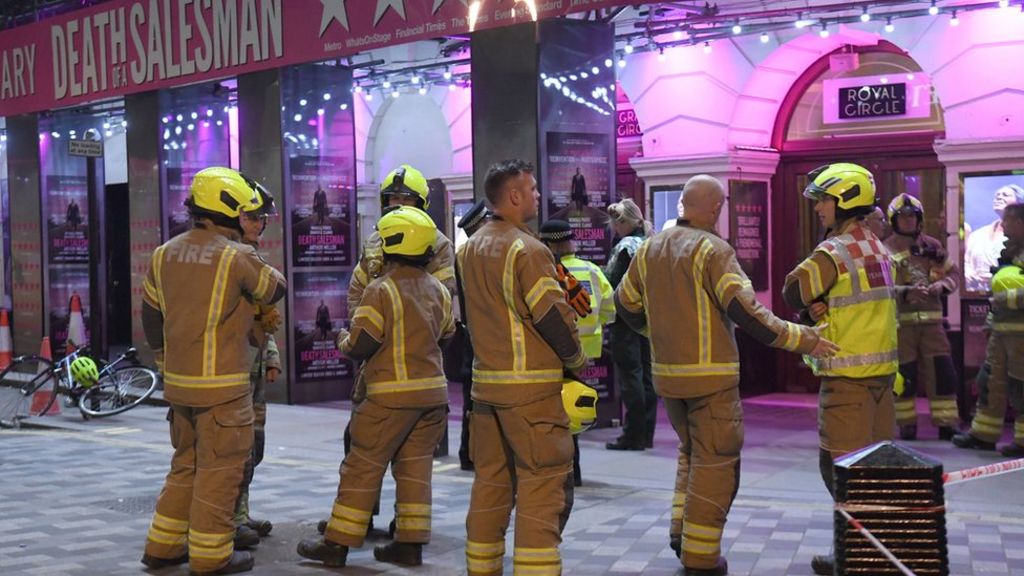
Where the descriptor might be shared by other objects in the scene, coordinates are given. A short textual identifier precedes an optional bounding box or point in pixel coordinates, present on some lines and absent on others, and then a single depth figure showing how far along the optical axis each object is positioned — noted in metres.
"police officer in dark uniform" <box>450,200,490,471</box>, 8.65
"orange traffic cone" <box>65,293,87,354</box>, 15.17
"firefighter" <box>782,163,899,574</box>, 6.38
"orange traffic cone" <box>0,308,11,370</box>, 15.14
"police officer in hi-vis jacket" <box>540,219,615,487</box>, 9.10
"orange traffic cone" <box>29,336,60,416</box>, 13.89
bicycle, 13.72
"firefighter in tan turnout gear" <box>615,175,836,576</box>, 6.15
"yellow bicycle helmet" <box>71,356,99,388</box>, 13.79
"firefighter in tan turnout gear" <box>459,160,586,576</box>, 5.79
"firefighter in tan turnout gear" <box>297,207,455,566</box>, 6.73
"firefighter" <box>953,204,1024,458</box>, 9.87
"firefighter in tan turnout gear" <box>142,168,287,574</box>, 6.62
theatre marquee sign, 12.45
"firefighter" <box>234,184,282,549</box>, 7.02
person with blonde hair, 10.41
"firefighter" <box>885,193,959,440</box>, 10.57
